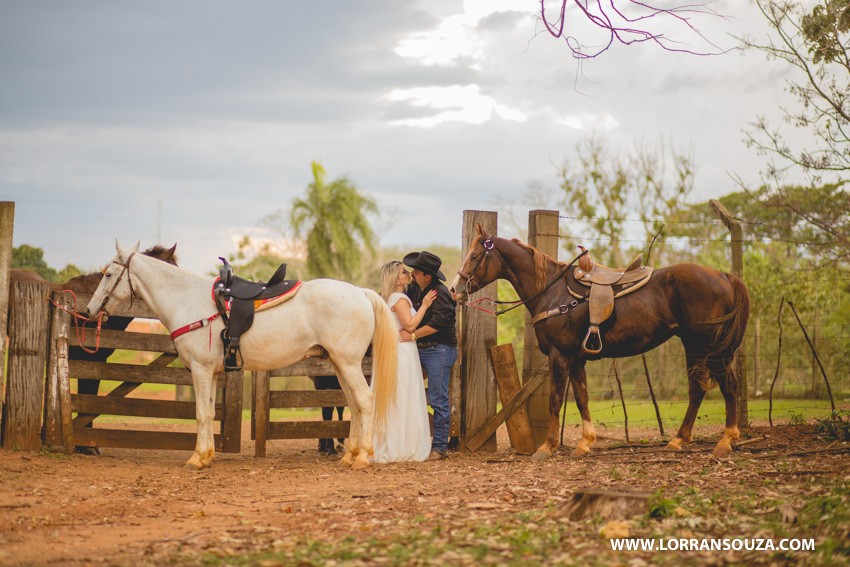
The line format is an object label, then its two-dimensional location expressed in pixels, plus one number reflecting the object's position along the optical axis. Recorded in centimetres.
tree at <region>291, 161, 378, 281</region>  3036
